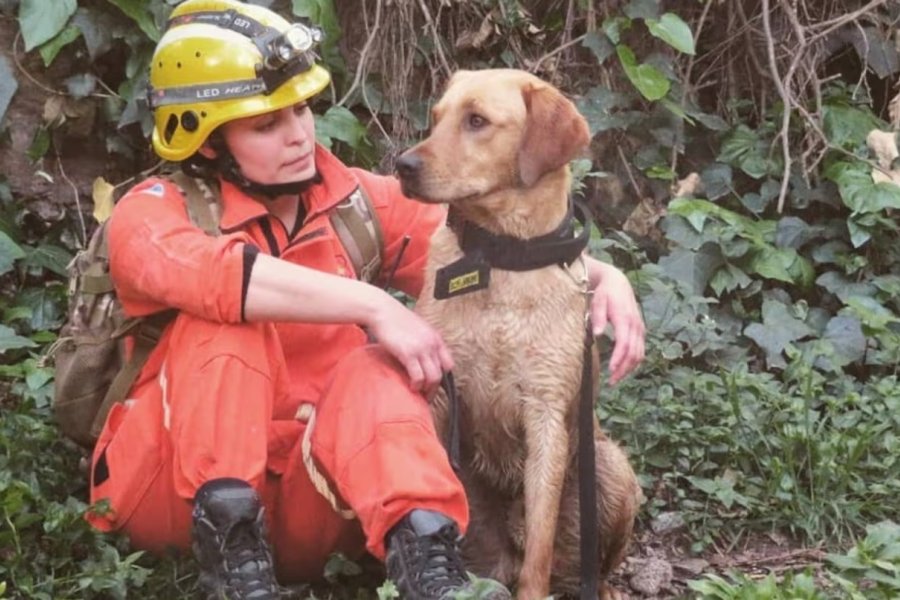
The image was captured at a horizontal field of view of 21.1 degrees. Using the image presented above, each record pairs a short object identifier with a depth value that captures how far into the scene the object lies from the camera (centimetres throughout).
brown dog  593
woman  542
